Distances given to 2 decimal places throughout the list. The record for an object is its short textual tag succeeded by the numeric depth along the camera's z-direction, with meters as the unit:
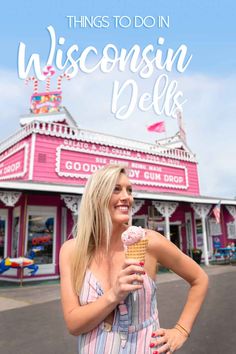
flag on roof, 18.22
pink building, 10.94
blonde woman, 1.16
